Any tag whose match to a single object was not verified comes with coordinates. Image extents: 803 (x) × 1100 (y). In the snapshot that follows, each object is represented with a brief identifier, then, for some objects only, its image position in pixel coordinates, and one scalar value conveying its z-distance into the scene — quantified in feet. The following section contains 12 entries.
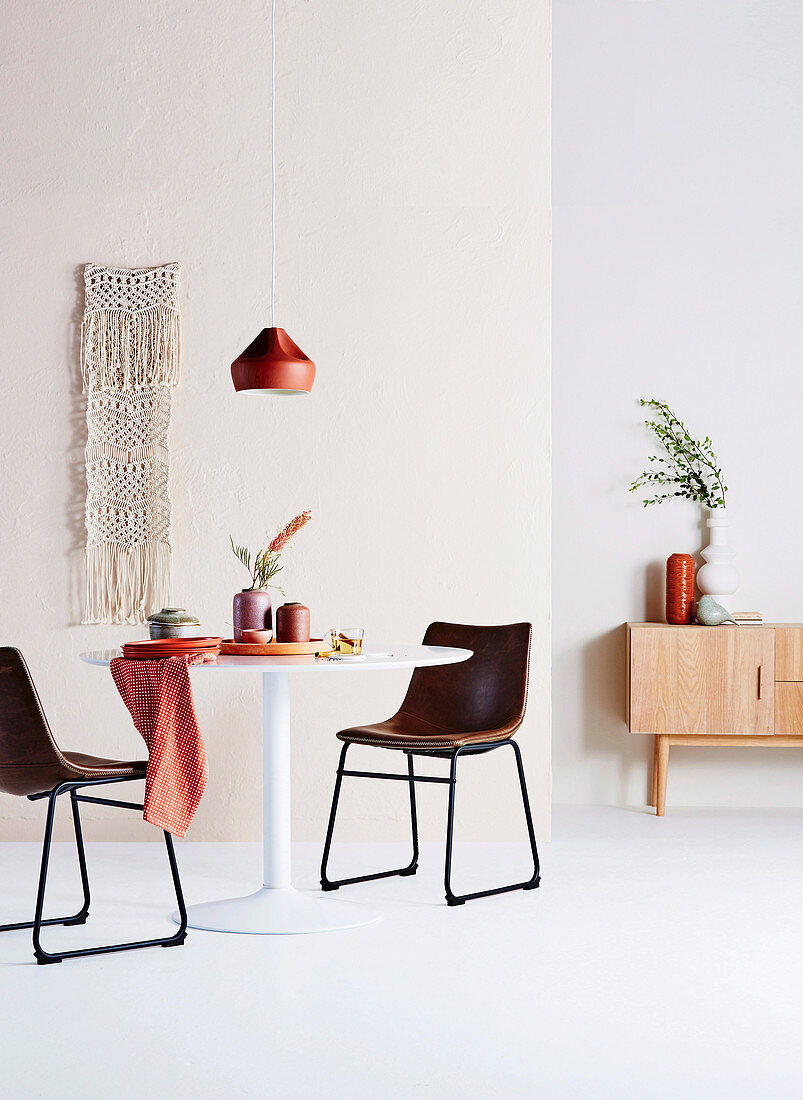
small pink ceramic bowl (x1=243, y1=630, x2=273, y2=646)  9.68
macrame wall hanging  13.15
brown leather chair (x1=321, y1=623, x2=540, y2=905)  10.44
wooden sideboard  14.06
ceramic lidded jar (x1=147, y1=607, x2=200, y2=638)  9.73
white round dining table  9.52
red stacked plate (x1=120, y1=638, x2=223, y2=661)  9.21
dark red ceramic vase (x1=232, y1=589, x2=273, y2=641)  9.73
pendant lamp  9.98
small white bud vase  14.84
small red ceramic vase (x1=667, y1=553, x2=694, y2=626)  14.87
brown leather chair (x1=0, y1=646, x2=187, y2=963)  8.83
